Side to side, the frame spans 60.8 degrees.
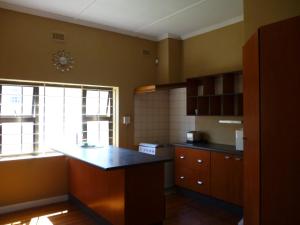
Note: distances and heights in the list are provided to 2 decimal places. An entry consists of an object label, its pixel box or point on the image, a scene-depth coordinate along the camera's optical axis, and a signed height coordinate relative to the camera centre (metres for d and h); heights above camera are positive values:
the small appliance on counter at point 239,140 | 3.51 -0.33
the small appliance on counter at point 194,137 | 4.37 -0.36
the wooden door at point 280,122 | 1.82 -0.04
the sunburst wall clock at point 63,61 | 3.86 +0.84
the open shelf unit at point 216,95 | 3.88 +0.33
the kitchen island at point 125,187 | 2.70 -0.81
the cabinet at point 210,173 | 3.40 -0.84
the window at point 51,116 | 3.68 +0.00
